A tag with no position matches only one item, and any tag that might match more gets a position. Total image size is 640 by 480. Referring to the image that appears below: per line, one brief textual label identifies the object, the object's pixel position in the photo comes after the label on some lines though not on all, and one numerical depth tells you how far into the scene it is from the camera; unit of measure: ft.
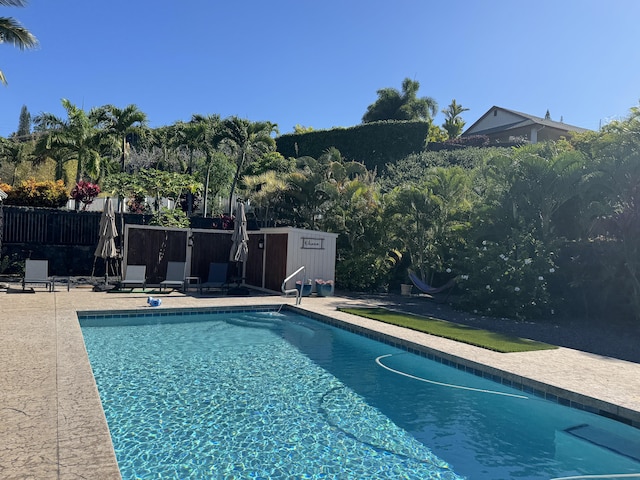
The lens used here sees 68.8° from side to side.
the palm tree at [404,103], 139.44
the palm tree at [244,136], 79.36
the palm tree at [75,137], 76.64
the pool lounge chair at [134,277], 44.83
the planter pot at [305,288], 45.82
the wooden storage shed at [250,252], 47.93
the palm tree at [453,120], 182.60
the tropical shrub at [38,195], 59.62
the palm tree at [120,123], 78.89
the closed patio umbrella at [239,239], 47.65
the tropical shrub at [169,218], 55.21
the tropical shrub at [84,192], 59.52
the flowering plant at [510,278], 37.04
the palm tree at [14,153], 130.82
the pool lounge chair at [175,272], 47.93
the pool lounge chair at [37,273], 42.11
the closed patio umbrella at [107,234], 45.65
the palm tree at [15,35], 48.90
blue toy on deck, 35.24
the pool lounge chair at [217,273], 49.08
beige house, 133.69
